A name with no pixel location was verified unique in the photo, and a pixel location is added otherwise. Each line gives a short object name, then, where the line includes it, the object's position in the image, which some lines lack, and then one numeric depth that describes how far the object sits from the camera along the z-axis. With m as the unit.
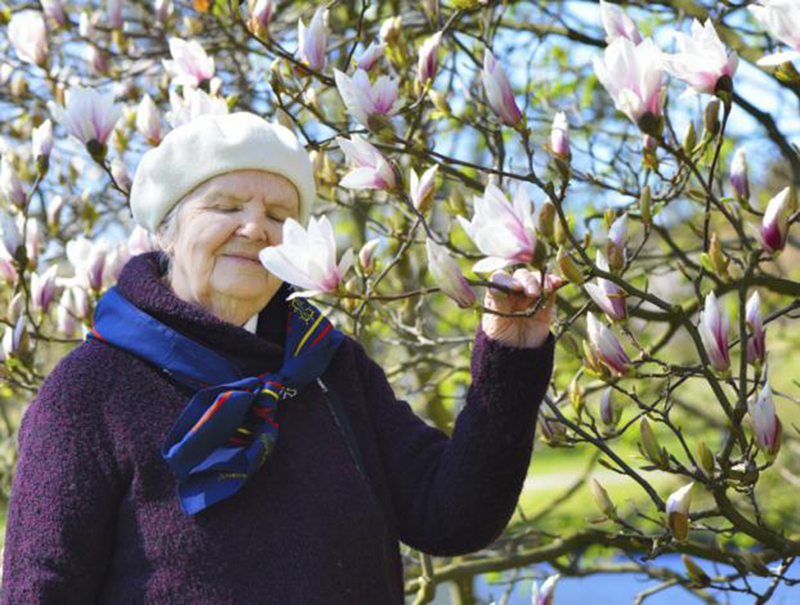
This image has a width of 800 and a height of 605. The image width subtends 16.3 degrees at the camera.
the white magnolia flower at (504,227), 2.97
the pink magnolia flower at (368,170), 3.26
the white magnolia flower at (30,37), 4.15
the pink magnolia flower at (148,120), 3.97
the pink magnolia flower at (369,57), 3.64
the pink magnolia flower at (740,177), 3.41
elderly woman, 3.21
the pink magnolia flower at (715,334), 3.14
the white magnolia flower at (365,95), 3.35
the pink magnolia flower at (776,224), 3.10
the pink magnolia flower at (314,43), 3.61
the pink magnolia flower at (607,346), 3.23
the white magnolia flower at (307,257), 3.07
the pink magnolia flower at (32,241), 4.01
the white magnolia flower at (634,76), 3.00
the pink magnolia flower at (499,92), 3.25
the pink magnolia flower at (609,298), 3.22
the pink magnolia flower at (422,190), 3.32
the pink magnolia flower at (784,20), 2.96
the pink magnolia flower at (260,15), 3.71
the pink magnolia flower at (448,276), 3.02
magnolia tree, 3.08
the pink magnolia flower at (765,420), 3.17
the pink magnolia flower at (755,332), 3.16
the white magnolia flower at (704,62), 3.06
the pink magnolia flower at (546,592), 3.39
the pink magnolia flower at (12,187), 3.96
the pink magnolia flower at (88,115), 3.71
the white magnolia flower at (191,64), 3.89
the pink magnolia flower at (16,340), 3.84
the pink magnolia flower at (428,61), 3.64
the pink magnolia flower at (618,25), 3.25
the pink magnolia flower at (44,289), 3.94
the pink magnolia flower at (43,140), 3.90
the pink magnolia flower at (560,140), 3.31
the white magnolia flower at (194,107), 3.67
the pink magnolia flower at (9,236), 3.84
